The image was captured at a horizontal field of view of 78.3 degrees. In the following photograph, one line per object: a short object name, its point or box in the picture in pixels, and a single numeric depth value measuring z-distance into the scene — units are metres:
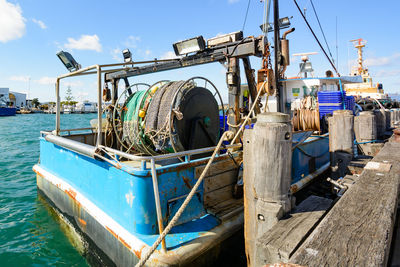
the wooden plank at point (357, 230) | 1.73
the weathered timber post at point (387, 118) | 10.67
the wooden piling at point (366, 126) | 7.18
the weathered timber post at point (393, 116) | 13.10
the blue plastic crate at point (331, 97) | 9.26
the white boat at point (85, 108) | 95.00
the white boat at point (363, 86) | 25.80
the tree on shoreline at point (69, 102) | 106.19
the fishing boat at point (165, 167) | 3.50
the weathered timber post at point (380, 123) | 8.71
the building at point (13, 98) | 76.29
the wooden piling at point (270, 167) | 2.65
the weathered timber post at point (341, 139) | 5.82
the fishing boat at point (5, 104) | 57.81
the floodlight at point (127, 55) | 7.51
